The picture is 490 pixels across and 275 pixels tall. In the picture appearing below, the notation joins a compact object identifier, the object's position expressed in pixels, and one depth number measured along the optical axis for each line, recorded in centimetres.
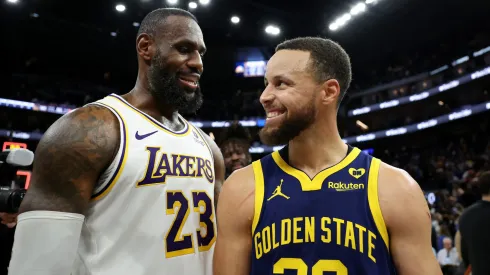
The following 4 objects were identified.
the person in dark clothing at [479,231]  374
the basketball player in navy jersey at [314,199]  146
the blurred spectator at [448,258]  686
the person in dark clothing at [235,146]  341
